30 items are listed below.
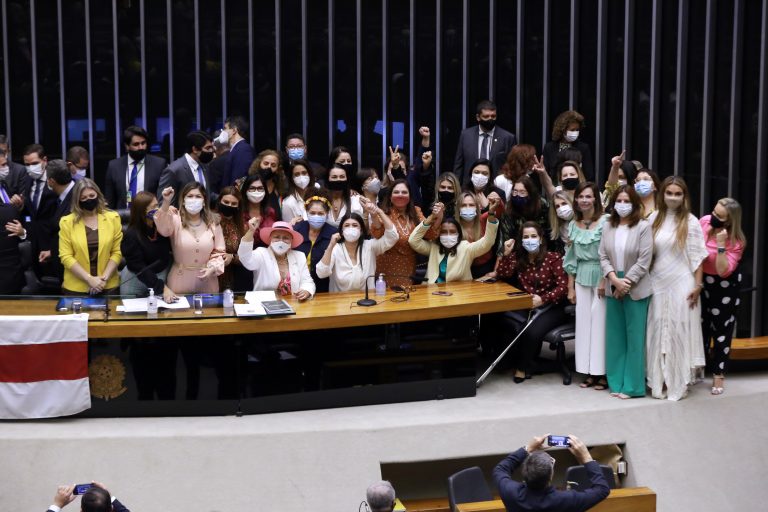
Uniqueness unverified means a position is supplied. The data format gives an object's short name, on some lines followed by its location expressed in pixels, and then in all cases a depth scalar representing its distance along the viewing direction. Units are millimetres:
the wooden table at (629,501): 12147
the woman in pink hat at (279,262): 13295
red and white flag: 12239
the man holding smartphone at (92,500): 8835
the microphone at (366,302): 13196
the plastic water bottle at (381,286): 13697
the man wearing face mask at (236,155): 15439
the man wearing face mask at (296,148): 15320
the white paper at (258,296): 12954
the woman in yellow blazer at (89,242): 13301
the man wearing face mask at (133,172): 15188
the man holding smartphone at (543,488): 9211
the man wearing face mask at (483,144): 16613
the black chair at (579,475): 11883
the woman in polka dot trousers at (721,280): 13710
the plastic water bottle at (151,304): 12556
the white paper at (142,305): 12622
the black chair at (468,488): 11381
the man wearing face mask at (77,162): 15386
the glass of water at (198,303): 12609
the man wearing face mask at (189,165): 14964
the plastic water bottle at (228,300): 12747
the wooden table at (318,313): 12358
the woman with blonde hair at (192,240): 13150
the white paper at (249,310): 12523
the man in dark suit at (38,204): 14542
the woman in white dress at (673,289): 13565
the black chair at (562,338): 14238
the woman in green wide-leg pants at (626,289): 13440
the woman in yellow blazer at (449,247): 14119
